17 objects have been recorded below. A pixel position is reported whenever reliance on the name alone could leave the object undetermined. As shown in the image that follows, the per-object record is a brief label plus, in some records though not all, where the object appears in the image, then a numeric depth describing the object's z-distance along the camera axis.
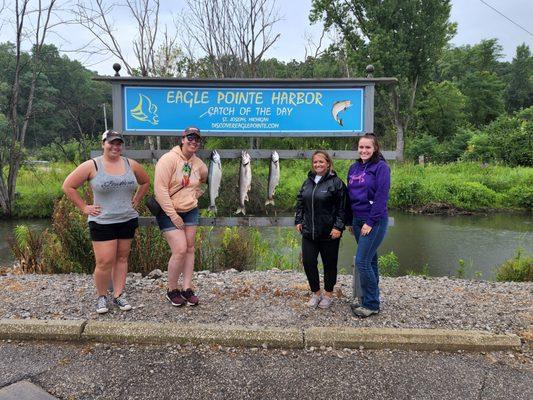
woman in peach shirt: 4.25
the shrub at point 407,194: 19.39
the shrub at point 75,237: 6.55
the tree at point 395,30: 23.64
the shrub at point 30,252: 7.09
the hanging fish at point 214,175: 4.85
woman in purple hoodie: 4.03
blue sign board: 5.28
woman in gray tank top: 4.13
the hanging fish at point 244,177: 5.09
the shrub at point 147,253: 6.69
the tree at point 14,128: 15.43
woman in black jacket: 4.25
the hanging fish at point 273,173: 5.12
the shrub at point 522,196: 19.17
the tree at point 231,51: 18.23
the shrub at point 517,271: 7.64
